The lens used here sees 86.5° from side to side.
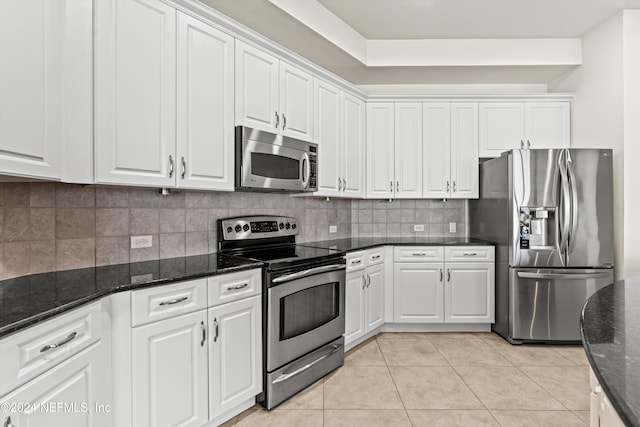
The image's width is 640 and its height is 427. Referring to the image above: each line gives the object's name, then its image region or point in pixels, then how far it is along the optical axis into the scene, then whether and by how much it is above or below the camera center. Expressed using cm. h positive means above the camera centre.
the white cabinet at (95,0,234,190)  174 +68
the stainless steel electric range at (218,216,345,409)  215 -62
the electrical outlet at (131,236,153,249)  212 -17
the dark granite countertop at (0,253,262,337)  112 -31
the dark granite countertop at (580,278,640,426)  60 -32
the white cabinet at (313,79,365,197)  313 +74
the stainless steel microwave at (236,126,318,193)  238 +40
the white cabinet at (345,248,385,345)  297 -73
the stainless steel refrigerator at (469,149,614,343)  304 -20
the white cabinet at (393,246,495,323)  348 -72
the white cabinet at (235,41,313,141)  241 +94
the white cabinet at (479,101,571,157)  368 +97
